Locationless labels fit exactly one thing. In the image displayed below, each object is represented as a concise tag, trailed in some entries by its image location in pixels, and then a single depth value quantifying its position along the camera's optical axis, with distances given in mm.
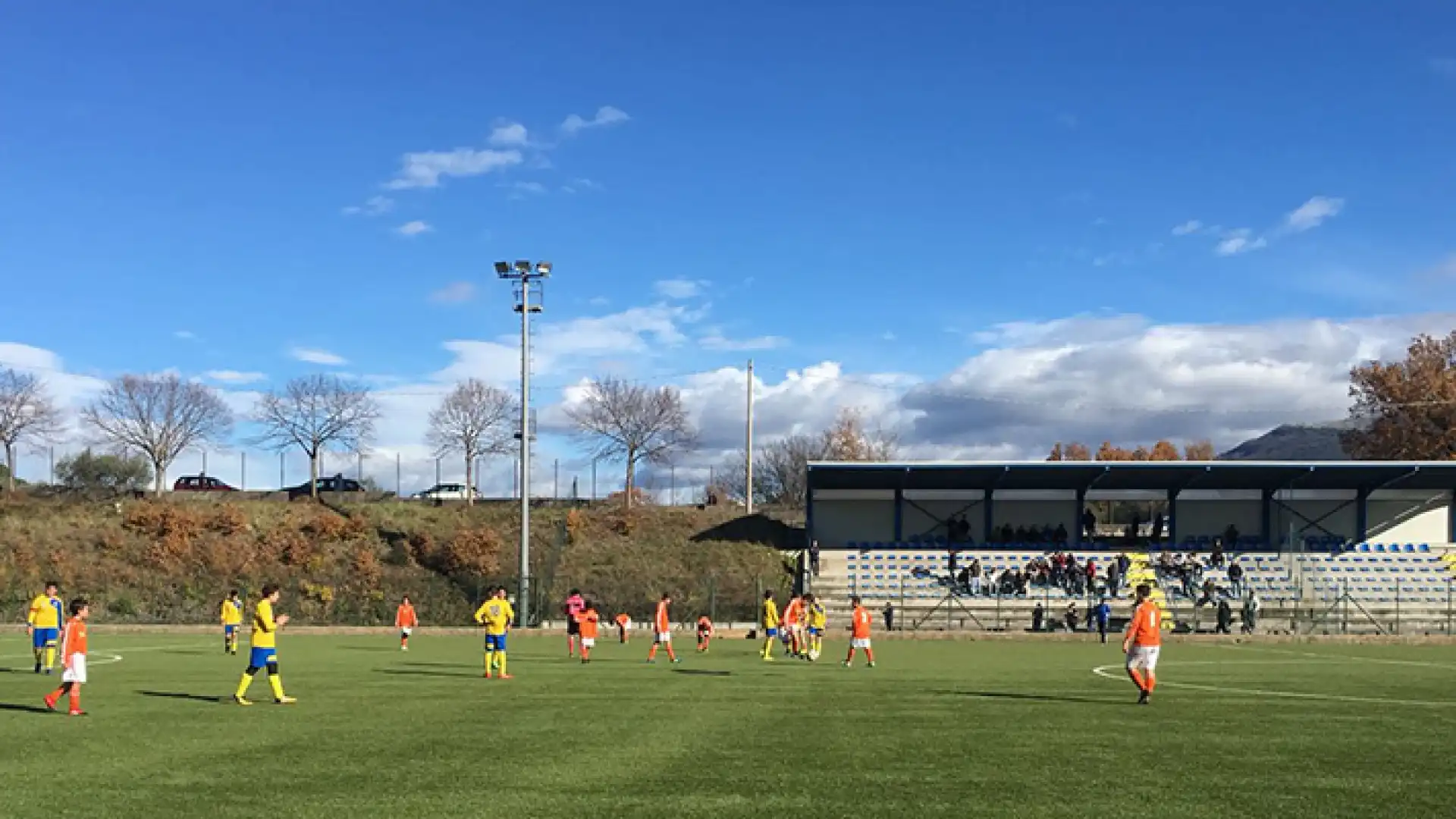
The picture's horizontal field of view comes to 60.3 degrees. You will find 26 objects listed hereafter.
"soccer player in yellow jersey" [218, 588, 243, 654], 29438
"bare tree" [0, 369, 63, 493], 76875
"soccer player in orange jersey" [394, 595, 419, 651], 32156
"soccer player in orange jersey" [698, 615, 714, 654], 31531
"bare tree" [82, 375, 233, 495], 77750
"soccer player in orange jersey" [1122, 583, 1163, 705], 17953
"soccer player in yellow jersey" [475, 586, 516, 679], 22719
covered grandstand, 50812
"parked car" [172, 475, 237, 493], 74625
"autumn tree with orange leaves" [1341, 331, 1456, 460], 77875
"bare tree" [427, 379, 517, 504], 80500
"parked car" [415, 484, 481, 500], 74125
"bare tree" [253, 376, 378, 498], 75938
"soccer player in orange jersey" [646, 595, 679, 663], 28016
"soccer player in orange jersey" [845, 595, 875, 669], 25703
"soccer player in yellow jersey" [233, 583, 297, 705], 17266
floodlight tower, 42531
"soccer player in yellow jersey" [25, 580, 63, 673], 23219
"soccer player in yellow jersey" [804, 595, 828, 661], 28406
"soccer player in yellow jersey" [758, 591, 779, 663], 27859
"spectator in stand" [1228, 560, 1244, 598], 49091
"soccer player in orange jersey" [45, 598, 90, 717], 16062
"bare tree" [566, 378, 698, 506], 81438
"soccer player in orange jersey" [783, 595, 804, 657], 29047
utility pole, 67000
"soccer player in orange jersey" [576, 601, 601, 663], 26562
